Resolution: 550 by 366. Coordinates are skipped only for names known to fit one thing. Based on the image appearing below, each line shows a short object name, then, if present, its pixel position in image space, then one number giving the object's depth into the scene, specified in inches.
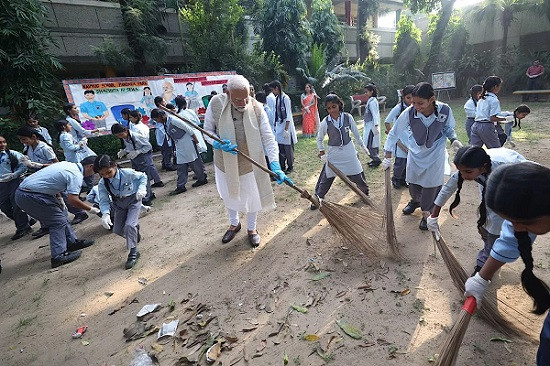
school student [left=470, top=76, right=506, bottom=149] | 177.2
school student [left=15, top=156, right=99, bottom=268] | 146.4
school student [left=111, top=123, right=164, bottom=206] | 209.5
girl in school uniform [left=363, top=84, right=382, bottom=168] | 226.1
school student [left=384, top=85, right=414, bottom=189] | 188.2
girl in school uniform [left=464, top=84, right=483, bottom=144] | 207.6
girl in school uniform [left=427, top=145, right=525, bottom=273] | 80.5
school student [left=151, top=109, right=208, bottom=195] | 229.5
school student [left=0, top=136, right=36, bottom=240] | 179.8
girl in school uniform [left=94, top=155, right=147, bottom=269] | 143.3
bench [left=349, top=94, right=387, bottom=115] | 512.6
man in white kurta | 129.9
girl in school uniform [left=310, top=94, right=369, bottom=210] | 162.6
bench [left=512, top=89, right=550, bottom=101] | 439.9
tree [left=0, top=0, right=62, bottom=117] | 255.6
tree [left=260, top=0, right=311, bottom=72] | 471.2
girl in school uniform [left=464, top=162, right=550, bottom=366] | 46.0
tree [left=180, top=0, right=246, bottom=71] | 391.5
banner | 301.6
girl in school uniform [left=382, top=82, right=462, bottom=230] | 125.8
